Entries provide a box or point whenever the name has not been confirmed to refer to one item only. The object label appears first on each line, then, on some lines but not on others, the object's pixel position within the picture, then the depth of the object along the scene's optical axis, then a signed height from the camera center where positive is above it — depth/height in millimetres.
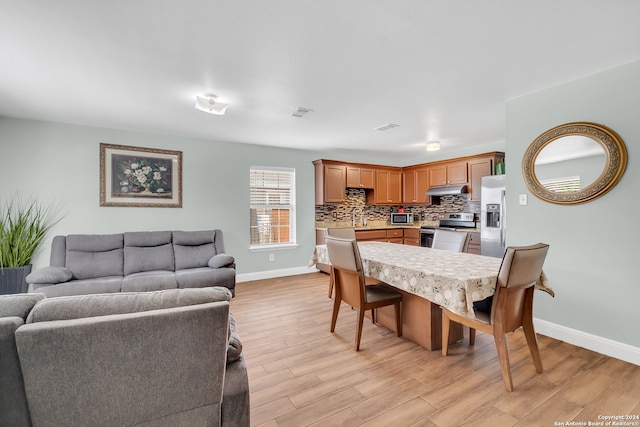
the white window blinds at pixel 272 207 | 5113 +85
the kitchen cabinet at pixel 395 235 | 5758 -474
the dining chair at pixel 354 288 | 2473 -696
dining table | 1881 -498
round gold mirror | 2354 +418
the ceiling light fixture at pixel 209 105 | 2836 +1036
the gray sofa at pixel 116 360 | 1017 -541
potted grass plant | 3291 -263
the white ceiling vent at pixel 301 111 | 3291 +1140
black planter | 3252 -759
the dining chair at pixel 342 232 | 4105 -294
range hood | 5105 +390
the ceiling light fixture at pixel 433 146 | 4473 +996
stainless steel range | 5250 -225
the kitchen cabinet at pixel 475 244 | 4625 -517
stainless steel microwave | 6281 -139
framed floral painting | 3994 +498
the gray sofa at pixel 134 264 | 3117 -636
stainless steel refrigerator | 4078 -79
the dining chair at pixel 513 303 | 1835 -619
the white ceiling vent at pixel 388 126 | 3920 +1149
